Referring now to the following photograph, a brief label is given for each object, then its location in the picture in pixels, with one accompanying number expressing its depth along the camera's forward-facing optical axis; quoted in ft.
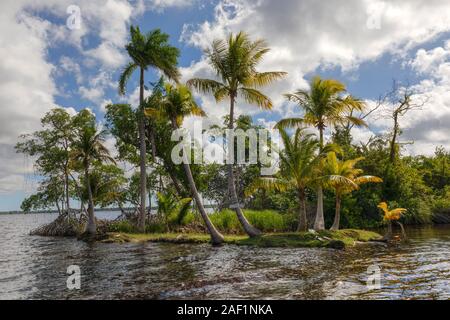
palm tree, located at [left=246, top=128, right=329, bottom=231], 74.69
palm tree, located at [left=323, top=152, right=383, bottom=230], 74.43
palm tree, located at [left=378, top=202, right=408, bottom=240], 70.40
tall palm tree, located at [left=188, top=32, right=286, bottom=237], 77.66
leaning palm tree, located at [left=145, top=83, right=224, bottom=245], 78.23
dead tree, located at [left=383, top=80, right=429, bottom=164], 126.41
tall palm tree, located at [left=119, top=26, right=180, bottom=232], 102.89
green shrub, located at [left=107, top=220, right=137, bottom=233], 109.35
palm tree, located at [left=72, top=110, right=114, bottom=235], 104.42
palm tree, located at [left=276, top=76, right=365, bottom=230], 83.20
